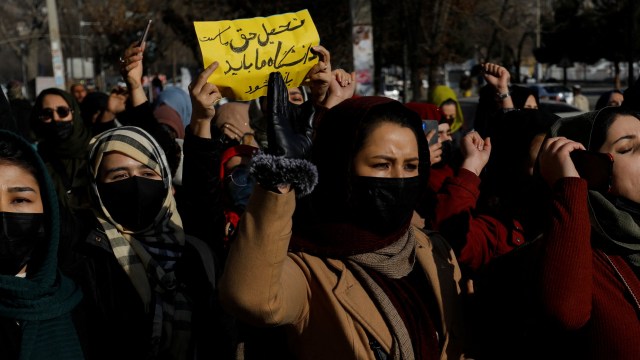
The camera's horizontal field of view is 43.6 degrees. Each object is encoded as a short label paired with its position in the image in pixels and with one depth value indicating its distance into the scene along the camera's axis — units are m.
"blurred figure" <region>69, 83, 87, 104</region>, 12.69
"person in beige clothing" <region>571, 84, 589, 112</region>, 15.90
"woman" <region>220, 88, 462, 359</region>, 2.30
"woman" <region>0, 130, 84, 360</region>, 2.40
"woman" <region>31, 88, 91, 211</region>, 5.28
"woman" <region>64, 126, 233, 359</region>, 2.79
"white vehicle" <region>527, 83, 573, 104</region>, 35.34
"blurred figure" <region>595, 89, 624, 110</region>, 9.03
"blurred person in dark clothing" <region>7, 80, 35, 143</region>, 9.64
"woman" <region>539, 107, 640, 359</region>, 2.28
